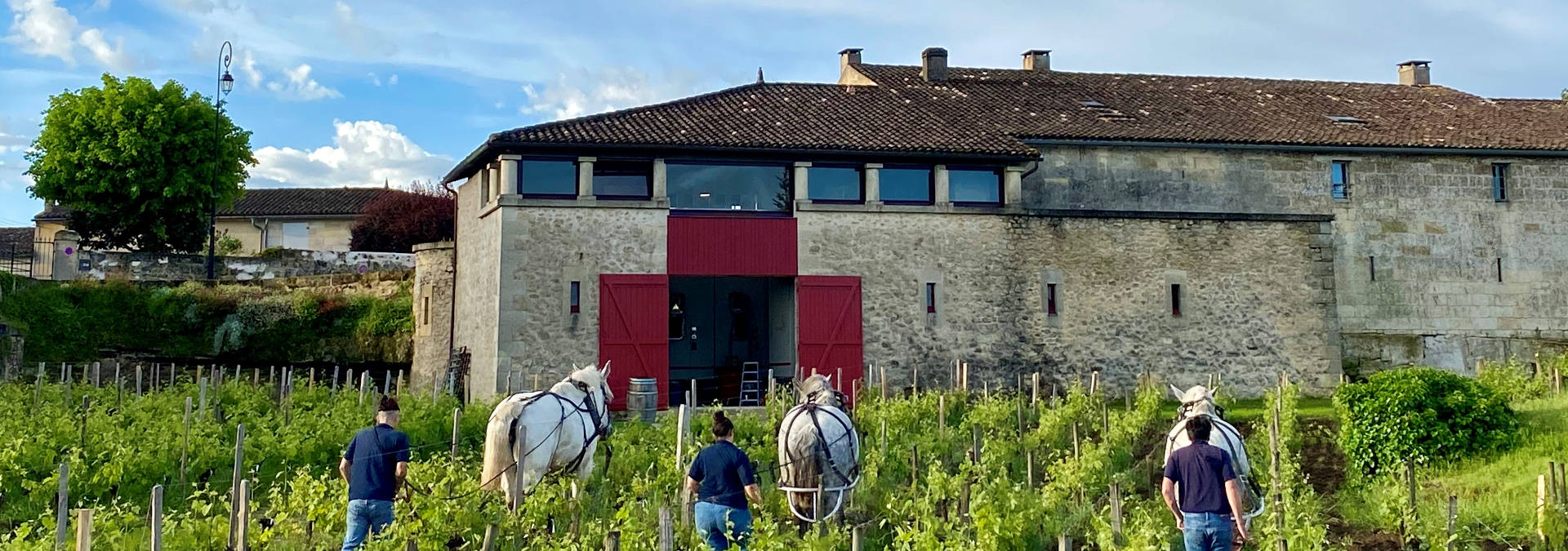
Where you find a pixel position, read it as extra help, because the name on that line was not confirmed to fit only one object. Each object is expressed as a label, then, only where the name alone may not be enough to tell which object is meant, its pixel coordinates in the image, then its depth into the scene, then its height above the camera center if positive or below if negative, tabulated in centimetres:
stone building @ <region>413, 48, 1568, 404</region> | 1994 +195
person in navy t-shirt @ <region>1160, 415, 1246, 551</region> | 771 -91
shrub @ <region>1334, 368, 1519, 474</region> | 1312 -81
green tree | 3031 +456
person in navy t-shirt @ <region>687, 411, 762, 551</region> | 854 -94
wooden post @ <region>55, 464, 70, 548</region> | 824 -107
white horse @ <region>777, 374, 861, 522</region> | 1047 -90
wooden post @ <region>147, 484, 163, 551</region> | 738 -100
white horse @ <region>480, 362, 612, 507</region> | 1095 -75
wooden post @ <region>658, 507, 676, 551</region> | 753 -109
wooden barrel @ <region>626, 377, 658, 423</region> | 1860 -72
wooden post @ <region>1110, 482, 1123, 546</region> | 888 -120
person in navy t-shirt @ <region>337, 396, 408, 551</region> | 855 -86
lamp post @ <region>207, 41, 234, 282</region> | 2753 +510
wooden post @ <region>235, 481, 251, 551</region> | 819 -114
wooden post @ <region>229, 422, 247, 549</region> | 908 -105
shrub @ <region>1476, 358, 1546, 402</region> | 1725 -51
